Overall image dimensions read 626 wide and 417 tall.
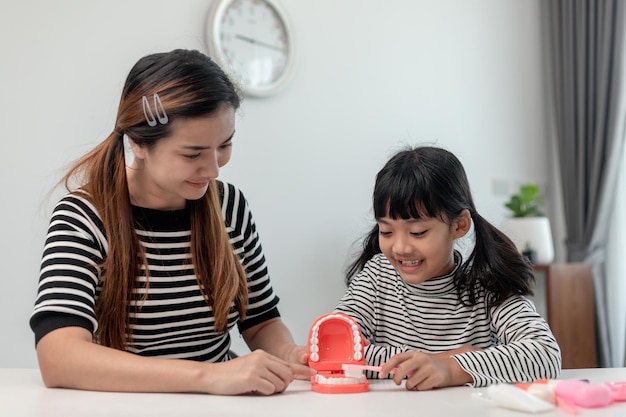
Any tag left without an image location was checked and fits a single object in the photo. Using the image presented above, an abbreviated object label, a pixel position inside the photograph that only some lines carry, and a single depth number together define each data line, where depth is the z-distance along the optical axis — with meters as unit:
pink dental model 1.31
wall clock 3.25
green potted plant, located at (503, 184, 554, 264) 4.11
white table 1.12
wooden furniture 4.07
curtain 4.36
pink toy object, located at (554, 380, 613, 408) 1.12
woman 1.32
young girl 1.62
